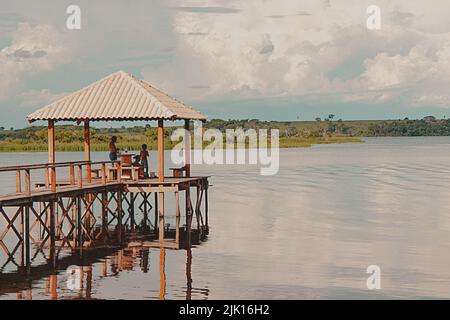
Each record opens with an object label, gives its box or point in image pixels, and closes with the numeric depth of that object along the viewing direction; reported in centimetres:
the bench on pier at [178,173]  3272
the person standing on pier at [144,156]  3147
